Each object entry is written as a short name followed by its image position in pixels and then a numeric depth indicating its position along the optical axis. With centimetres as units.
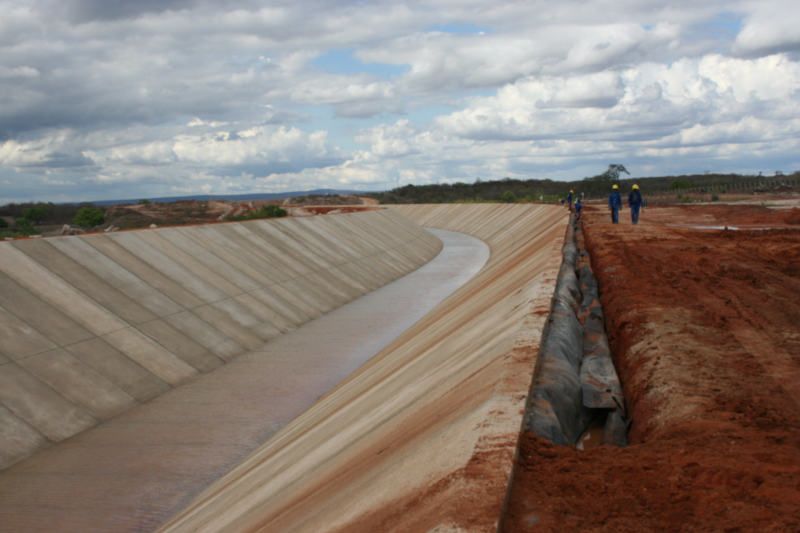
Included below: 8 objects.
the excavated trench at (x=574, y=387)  639
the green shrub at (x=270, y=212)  5834
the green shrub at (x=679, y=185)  9824
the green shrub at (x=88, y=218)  5575
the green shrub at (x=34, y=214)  6032
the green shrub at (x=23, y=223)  5063
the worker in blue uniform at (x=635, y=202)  2919
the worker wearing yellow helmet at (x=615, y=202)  3045
